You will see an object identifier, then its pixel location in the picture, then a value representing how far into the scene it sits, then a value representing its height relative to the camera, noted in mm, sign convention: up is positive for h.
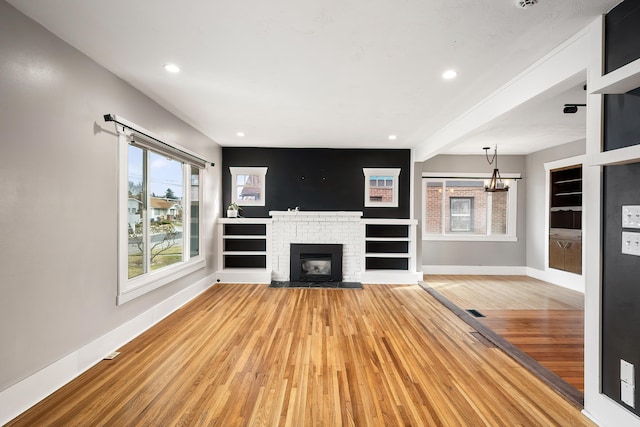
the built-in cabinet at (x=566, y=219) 5316 -81
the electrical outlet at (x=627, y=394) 1646 -1045
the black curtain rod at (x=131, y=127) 2647 +869
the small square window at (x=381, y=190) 6020 +500
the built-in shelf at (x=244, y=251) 5582 -780
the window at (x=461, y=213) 6695 +29
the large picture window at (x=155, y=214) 2959 -24
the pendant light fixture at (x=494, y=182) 5274 +672
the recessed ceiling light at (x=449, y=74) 2654 +1323
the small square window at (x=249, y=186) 5898 +558
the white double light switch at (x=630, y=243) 1643 -161
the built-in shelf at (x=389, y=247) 5855 -700
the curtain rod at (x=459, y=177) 6395 +845
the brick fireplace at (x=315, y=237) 5730 -473
